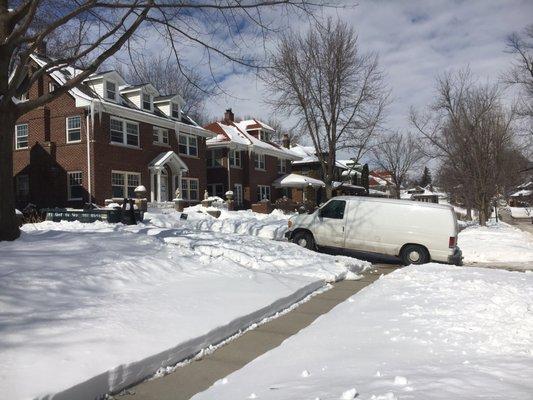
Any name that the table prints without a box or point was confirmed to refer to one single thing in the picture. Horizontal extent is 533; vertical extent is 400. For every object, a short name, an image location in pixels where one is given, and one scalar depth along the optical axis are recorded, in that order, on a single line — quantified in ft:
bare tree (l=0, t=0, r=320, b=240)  27.58
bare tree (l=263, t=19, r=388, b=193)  76.69
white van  44.09
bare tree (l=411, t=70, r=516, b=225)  97.40
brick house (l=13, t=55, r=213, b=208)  85.66
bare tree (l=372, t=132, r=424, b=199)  196.54
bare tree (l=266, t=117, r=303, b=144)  237.16
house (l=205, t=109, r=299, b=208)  127.65
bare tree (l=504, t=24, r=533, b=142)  99.30
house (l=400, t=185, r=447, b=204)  360.91
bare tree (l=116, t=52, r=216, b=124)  159.12
